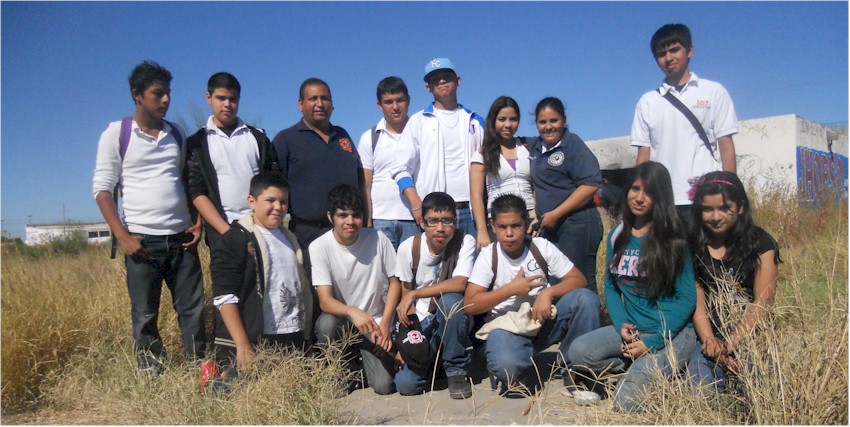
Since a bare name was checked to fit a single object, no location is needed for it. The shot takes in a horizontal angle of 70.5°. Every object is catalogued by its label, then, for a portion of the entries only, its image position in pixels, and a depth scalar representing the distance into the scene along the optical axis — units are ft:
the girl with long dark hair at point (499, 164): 14.08
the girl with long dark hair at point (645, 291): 10.72
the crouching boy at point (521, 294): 11.82
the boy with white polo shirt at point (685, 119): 12.78
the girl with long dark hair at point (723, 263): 10.09
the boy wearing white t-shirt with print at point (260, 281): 11.87
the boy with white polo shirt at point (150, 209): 12.38
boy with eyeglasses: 12.32
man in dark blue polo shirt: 14.17
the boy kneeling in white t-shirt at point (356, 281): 12.61
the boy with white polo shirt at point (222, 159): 13.20
